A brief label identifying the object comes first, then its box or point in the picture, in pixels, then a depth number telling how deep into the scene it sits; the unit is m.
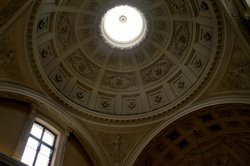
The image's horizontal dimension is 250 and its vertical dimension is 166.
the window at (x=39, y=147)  10.50
